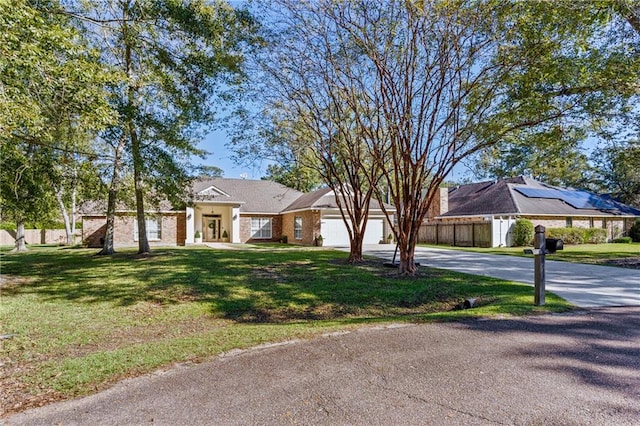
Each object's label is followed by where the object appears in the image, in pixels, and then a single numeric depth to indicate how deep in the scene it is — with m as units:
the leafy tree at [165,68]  9.92
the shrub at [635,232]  26.70
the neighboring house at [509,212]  23.09
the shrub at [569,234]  23.20
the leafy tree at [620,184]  33.97
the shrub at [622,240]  25.84
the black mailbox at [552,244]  6.65
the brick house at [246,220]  24.02
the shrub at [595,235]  24.84
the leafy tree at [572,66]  8.41
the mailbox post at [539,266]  6.35
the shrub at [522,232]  22.16
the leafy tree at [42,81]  5.64
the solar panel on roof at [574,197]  26.32
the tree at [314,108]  10.15
